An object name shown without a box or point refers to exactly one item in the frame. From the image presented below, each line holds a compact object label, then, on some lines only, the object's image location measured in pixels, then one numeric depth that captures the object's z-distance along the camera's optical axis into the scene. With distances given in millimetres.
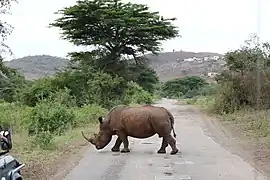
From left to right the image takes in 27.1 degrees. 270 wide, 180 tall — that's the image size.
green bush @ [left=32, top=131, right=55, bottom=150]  16456
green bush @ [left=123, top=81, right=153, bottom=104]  39462
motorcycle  6352
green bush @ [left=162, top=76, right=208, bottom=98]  72625
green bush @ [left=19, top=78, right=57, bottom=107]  36828
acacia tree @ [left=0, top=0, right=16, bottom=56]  15005
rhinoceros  15883
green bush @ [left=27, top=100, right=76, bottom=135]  22234
